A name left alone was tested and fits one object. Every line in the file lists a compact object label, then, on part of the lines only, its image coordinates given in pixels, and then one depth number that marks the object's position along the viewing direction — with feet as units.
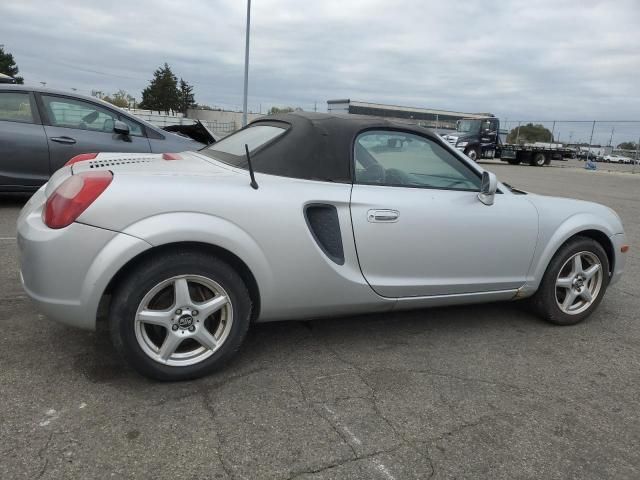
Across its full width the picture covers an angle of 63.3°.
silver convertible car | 7.93
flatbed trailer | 98.17
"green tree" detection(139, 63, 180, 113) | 235.20
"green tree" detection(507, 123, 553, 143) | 122.49
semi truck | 89.04
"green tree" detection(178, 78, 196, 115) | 240.12
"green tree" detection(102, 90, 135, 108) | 222.48
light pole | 66.11
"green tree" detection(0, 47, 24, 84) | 229.66
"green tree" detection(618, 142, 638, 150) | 109.56
